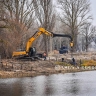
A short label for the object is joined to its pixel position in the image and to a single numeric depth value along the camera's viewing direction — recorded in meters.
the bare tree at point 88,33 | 100.06
